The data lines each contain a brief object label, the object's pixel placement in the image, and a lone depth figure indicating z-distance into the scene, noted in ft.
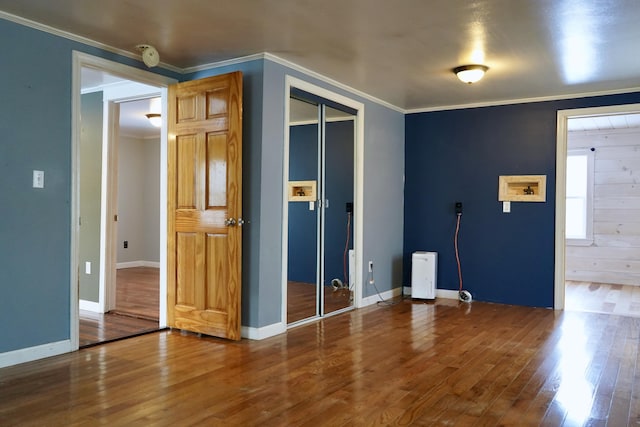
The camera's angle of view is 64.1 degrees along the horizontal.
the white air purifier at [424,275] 19.21
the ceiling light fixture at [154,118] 22.41
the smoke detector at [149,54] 12.42
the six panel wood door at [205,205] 12.91
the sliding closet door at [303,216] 15.02
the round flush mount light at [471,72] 14.12
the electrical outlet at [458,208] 19.81
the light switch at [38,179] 11.09
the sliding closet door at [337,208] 16.33
